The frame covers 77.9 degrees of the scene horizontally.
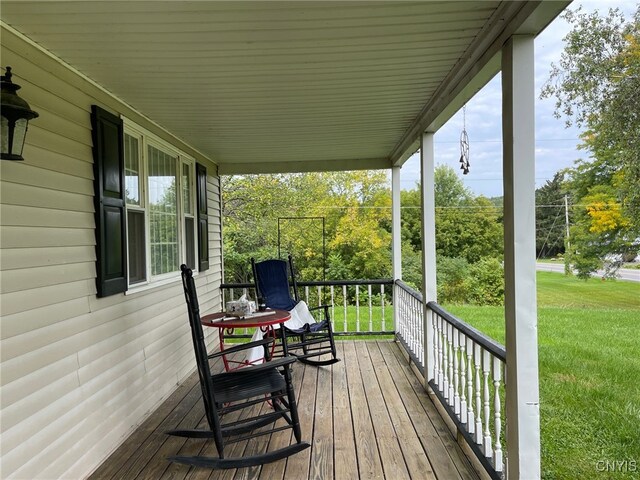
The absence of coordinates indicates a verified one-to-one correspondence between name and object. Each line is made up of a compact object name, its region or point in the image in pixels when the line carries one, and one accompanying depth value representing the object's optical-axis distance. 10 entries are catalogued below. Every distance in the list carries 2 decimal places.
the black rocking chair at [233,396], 2.45
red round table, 3.46
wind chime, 3.34
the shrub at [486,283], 10.21
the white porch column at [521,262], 1.81
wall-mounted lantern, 1.73
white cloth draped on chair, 4.33
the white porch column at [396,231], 5.48
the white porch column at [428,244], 3.55
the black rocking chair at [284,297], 4.54
